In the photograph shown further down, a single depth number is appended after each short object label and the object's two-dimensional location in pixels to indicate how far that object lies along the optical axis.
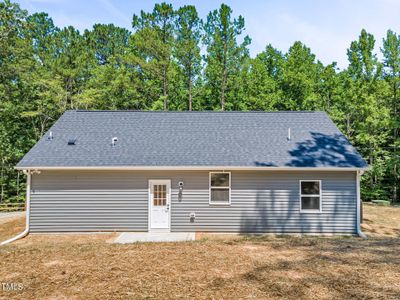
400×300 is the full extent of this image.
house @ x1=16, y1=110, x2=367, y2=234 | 12.61
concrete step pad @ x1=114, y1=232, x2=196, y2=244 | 11.26
